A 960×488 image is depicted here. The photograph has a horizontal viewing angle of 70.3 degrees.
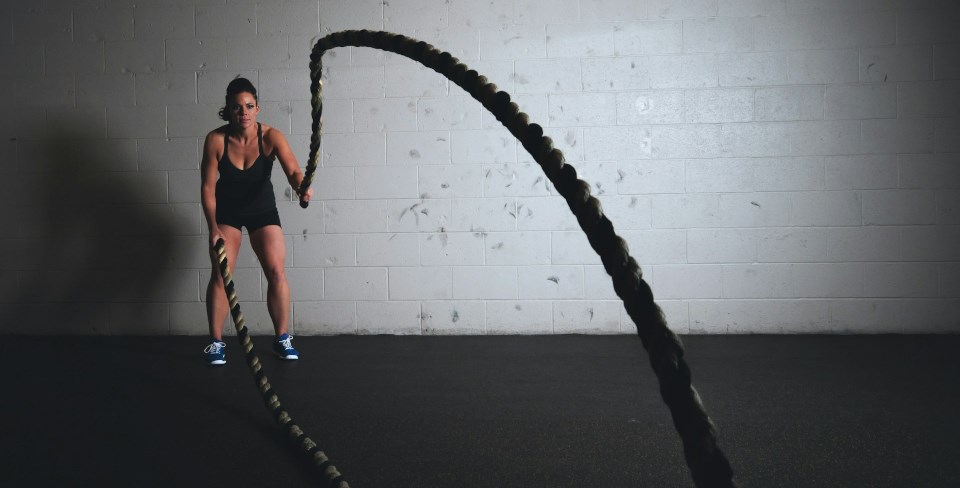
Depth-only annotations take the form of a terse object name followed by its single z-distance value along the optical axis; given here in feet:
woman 10.29
